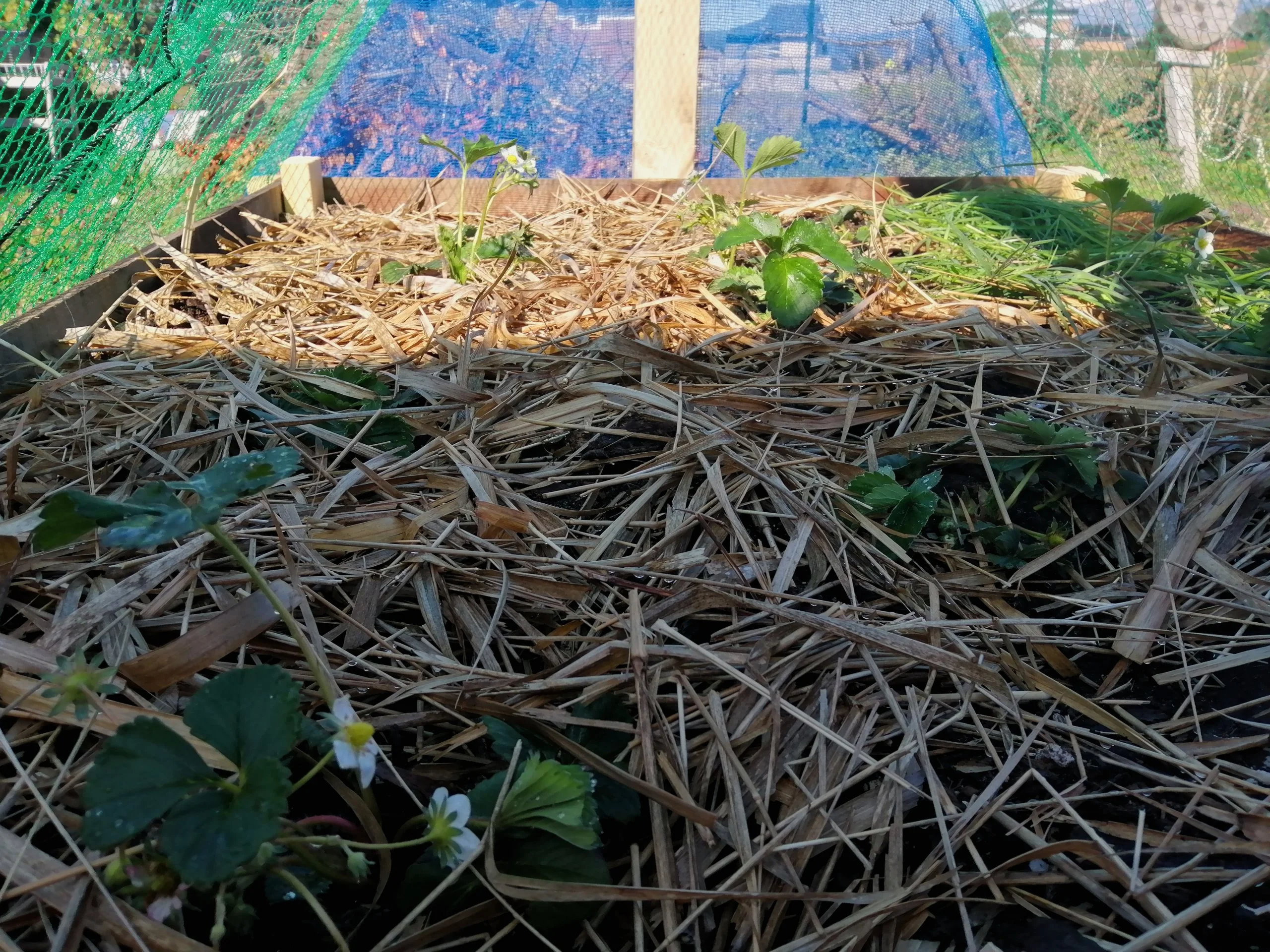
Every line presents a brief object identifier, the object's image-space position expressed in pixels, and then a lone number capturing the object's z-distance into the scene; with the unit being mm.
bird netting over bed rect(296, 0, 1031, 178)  3750
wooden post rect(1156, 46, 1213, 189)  3277
